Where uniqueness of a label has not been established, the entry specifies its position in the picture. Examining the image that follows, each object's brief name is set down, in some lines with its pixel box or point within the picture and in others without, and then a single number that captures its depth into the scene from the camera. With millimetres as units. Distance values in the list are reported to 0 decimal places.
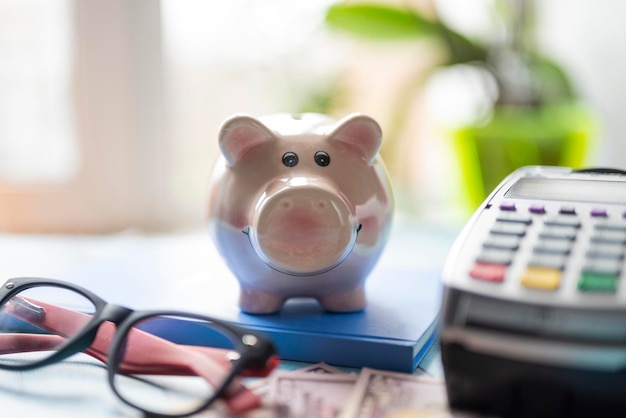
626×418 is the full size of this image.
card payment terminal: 375
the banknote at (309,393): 423
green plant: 934
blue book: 494
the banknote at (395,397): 419
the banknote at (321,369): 483
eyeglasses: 430
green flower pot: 847
